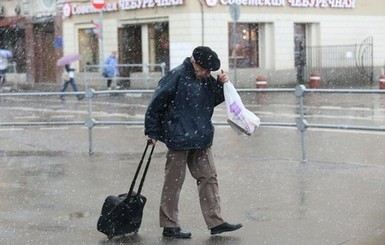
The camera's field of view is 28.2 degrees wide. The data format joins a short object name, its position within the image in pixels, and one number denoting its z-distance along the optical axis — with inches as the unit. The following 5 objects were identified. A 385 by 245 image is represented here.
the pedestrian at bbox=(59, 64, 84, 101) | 1105.4
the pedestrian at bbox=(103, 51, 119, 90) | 1182.0
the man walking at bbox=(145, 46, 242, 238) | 255.6
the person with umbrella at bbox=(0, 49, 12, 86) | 1421.0
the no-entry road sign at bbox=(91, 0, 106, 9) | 1236.5
